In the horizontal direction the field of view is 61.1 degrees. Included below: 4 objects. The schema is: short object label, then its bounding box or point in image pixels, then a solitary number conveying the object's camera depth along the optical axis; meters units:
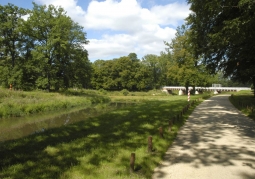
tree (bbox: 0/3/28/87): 39.22
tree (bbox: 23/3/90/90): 38.53
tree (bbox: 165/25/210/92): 44.53
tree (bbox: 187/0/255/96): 12.05
